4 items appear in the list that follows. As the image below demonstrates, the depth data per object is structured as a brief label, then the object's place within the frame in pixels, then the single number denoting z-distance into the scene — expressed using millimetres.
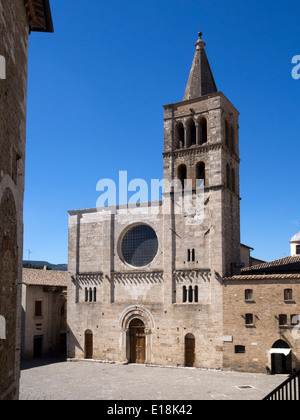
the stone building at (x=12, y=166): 8781
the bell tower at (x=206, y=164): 29219
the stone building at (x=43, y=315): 33562
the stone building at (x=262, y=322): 25594
